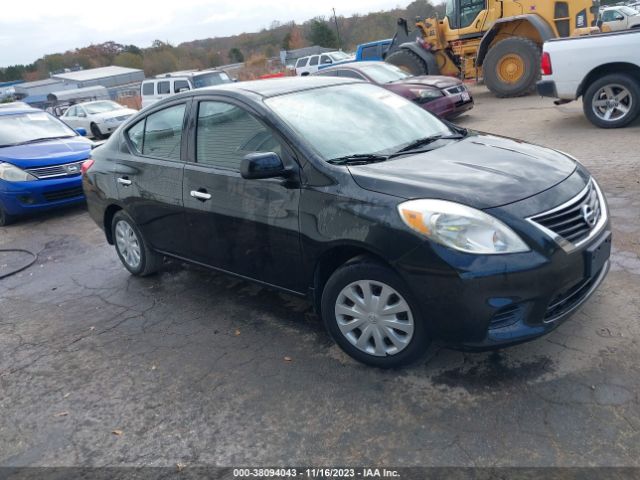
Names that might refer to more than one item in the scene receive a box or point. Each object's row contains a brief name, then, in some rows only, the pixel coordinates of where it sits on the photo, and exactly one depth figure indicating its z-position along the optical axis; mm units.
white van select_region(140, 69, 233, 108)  19281
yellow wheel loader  12773
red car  10328
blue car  7570
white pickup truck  7906
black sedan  2758
